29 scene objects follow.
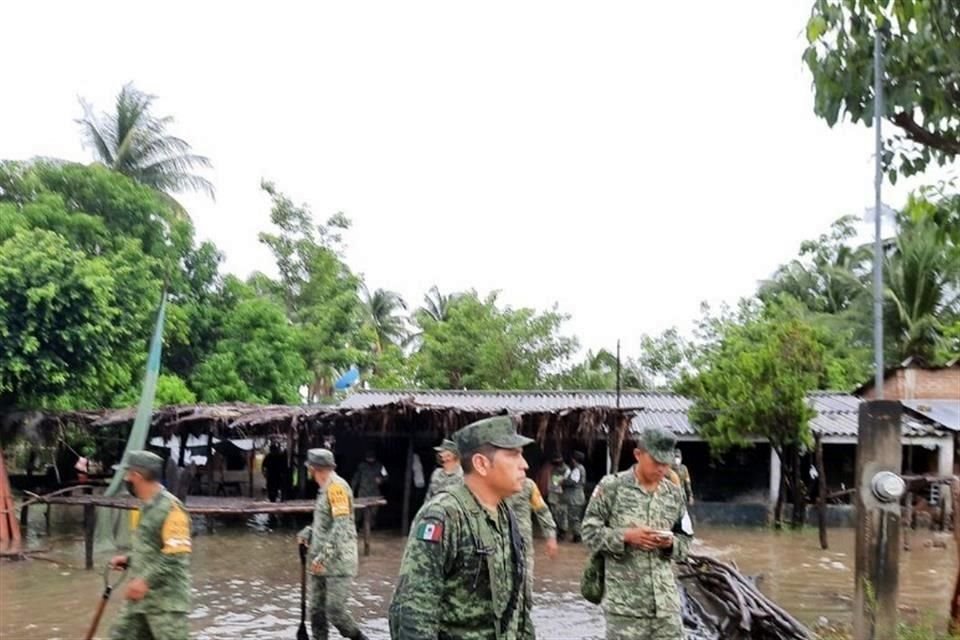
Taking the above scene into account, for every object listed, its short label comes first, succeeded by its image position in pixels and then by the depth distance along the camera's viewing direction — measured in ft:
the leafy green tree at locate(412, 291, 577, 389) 99.40
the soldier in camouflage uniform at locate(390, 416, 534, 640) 9.43
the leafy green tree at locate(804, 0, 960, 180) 17.65
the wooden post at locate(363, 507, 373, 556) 47.01
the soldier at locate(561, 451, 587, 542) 53.52
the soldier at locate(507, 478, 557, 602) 22.44
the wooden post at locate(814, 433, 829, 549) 51.42
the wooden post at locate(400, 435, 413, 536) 53.62
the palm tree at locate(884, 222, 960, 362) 81.82
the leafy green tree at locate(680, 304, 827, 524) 56.85
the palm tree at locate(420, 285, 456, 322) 122.72
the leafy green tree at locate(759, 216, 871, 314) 92.17
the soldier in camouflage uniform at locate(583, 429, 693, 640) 15.52
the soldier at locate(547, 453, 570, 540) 53.88
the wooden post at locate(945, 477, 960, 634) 23.52
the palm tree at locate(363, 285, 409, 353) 121.80
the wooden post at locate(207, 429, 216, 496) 66.65
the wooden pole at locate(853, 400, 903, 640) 22.04
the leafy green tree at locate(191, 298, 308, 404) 80.94
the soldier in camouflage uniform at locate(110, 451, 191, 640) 16.46
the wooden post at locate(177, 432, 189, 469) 63.26
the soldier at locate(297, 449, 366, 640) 22.17
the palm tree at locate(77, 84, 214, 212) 83.97
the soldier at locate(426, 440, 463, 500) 26.86
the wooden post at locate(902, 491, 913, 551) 51.83
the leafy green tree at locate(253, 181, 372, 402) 94.43
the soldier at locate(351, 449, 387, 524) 55.83
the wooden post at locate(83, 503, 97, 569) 39.32
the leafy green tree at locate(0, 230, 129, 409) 54.54
